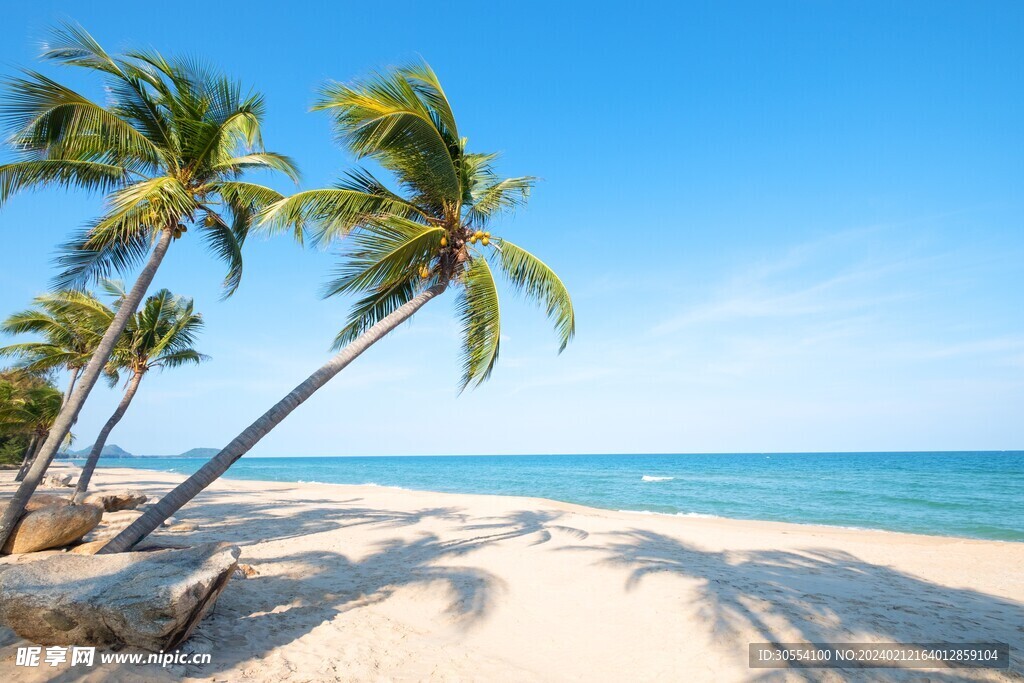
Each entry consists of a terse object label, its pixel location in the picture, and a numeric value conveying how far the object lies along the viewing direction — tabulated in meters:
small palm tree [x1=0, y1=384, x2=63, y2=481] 23.09
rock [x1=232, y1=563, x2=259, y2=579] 6.53
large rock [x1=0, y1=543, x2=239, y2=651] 3.68
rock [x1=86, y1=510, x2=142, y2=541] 8.79
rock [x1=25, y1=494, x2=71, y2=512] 6.86
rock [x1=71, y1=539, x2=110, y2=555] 6.31
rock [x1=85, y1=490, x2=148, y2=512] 11.00
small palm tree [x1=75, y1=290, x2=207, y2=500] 13.23
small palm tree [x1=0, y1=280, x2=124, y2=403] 13.34
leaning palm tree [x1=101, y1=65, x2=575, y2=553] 6.09
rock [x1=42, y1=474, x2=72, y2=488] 22.05
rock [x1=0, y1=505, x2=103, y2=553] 6.33
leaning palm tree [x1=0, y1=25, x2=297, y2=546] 6.47
